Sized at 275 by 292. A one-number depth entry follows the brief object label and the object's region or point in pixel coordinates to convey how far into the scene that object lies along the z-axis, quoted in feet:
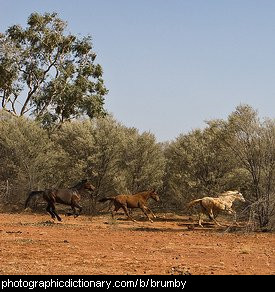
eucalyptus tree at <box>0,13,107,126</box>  137.28
